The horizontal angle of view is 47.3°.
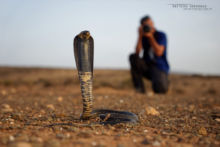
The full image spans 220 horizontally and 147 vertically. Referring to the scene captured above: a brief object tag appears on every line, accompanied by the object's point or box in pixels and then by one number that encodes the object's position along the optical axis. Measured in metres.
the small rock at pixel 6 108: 4.51
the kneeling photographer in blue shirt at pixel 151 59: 7.66
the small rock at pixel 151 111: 4.33
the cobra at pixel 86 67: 3.01
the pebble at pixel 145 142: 2.36
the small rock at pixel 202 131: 3.00
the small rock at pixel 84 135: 2.52
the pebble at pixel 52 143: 2.10
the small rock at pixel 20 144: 2.03
